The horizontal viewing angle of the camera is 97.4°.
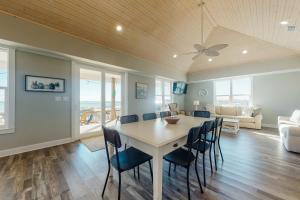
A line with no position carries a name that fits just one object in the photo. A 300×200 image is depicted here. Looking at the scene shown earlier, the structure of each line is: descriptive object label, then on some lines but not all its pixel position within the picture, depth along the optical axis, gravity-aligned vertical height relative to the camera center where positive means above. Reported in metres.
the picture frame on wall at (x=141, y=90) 5.47 +0.42
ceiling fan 2.89 +1.16
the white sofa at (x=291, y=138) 2.88 -0.83
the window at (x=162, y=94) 6.61 +0.33
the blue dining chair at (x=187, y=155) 1.59 -0.75
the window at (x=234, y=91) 6.34 +0.47
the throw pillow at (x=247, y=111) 5.64 -0.47
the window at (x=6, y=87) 2.80 +0.25
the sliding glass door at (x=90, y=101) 4.10 -0.04
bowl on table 2.26 -0.34
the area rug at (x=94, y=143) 3.24 -1.17
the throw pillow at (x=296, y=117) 4.00 -0.51
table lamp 7.26 -0.15
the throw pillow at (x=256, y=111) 5.36 -0.44
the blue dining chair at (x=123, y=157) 1.48 -0.76
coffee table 4.64 -0.93
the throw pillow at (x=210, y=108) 6.66 -0.39
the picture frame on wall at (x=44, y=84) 3.04 +0.39
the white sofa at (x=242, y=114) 5.23 -0.59
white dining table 1.37 -0.43
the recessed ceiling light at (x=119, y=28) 3.43 +1.91
